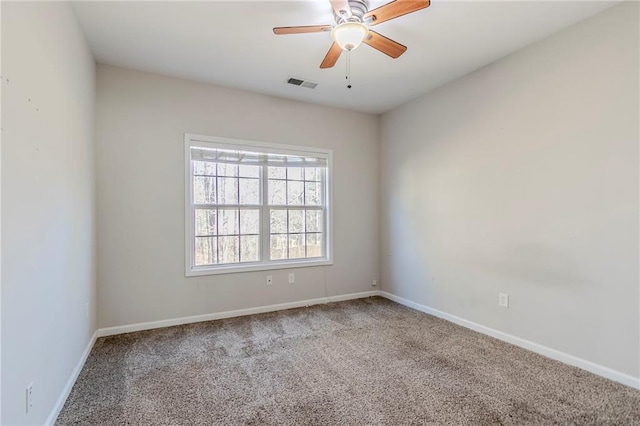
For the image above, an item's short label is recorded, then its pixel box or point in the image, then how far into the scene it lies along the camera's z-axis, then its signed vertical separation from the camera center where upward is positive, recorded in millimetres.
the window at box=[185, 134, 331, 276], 3674 +70
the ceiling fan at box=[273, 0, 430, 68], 1919 +1232
